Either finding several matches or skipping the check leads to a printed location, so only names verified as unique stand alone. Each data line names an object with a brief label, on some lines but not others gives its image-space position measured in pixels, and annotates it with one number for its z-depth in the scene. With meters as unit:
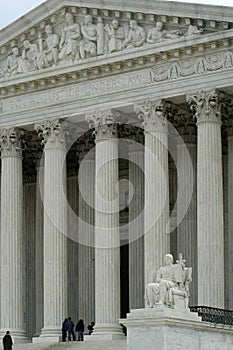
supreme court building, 54.91
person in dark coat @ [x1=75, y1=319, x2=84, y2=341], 57.94
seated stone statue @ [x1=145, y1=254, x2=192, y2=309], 44.09
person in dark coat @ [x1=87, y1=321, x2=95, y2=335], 59.56
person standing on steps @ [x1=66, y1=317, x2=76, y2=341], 57.31
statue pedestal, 42.94
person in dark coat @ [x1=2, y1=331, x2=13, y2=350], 56.72
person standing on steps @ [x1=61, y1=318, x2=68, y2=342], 57.34
